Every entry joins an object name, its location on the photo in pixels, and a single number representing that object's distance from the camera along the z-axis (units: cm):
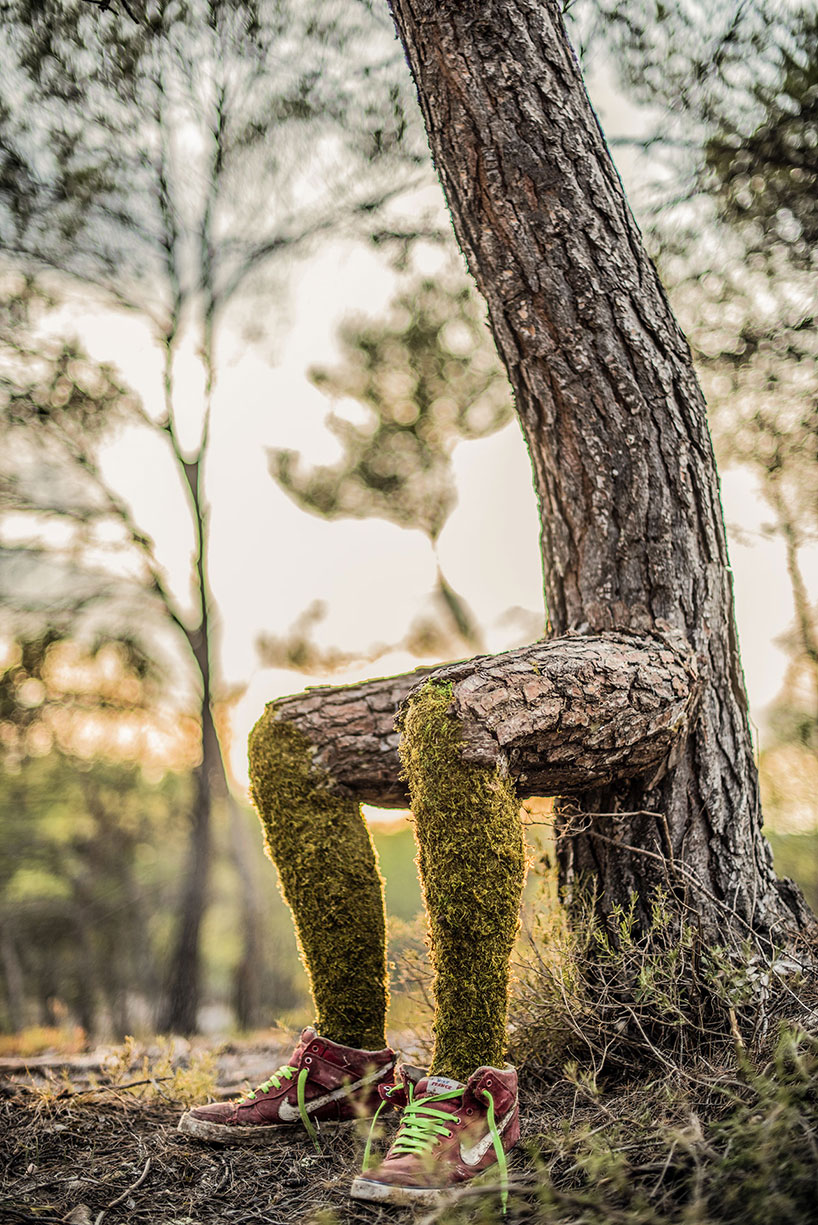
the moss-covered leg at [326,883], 166
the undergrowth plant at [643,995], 150
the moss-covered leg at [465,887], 127
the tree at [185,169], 353
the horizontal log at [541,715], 135
